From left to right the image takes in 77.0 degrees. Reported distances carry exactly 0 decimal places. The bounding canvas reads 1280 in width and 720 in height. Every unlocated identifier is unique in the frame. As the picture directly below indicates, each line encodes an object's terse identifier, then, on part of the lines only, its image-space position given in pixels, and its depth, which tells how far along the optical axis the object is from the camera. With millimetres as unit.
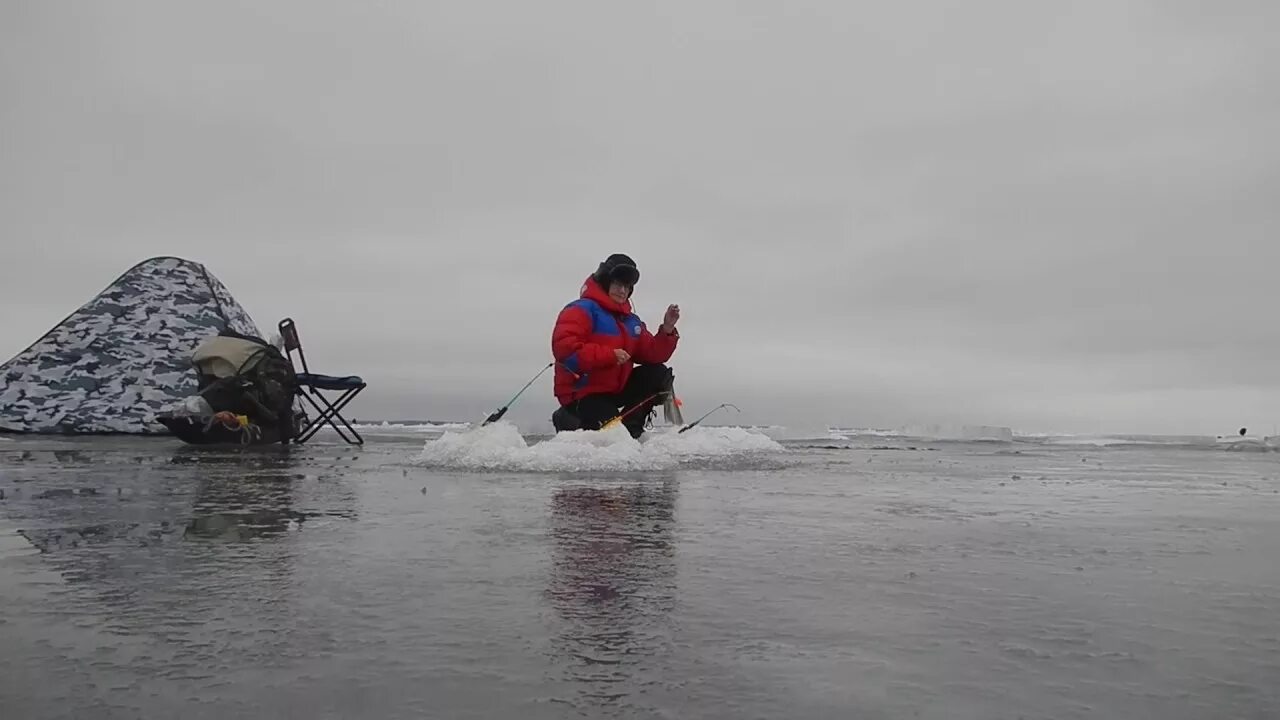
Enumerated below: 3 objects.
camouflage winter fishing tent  12414
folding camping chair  10945
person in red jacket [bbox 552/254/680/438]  8414
